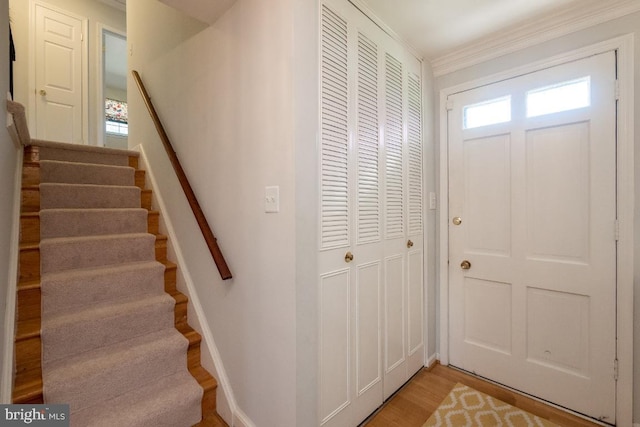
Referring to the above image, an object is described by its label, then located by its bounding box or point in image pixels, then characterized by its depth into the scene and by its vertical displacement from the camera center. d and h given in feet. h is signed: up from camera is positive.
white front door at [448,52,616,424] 5.58 -0.48
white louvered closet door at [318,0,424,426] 4.78 -0.10
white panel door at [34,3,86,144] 10.91 +5.61
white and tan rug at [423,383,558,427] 5.56 -4.22
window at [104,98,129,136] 18.90 +6.62
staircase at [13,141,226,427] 4.69 -1.98
